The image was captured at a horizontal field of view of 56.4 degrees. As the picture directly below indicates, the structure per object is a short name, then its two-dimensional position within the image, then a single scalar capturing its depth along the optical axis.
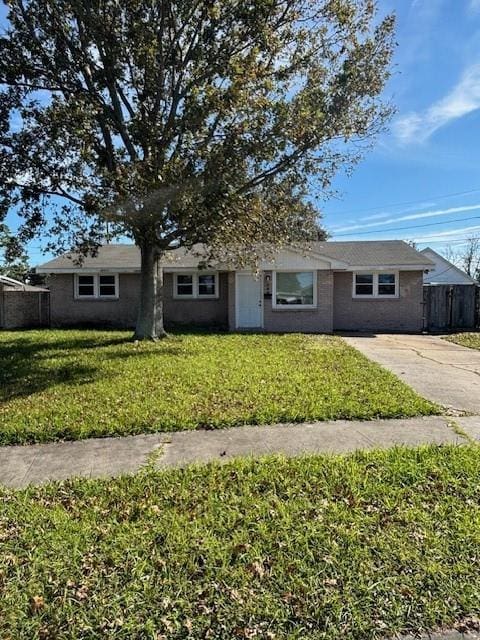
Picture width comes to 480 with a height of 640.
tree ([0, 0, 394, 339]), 9.86
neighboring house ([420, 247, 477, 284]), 39.56
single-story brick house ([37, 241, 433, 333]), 17.36
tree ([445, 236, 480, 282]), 54.28
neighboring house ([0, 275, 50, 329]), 19.42
